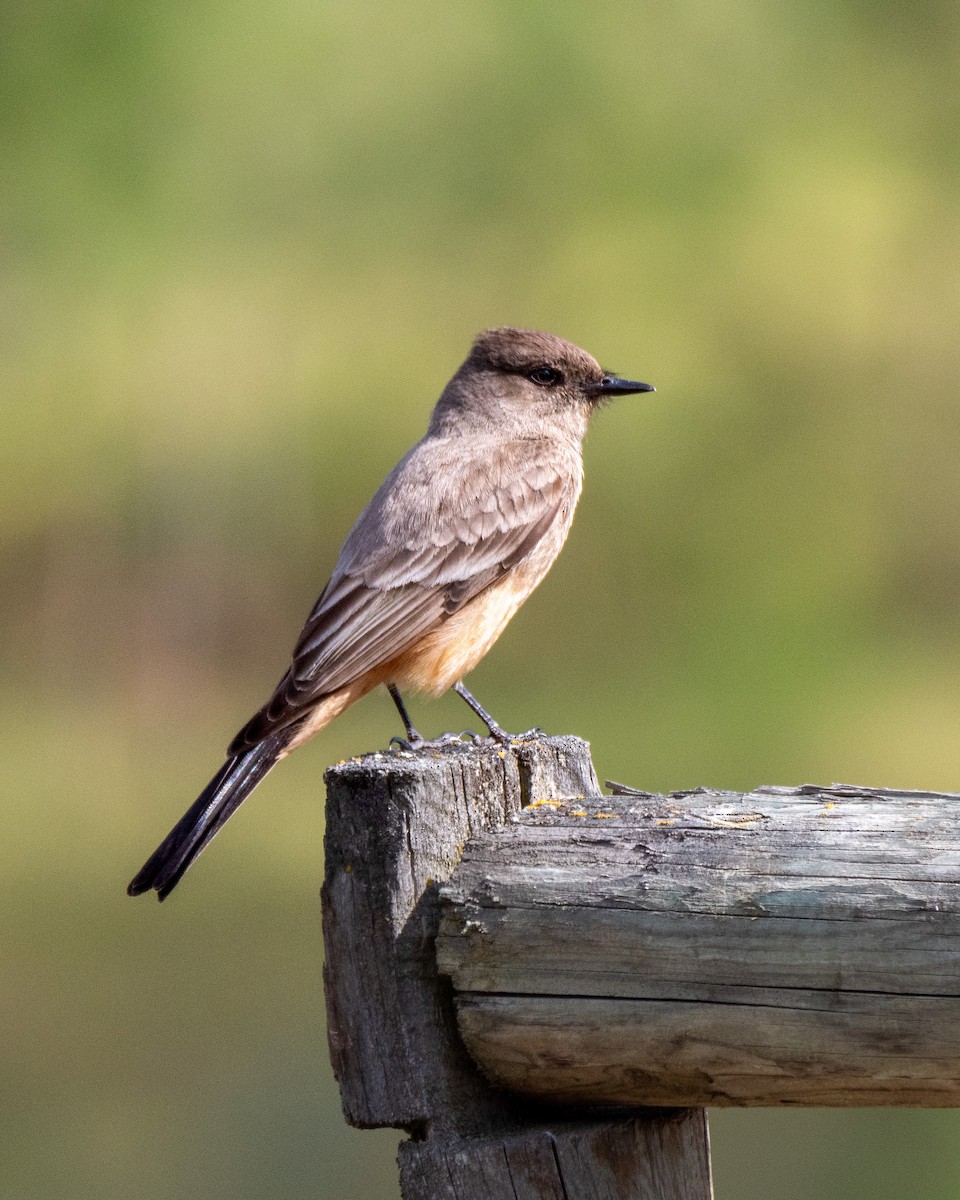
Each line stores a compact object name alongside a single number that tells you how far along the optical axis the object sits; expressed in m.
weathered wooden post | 6.66
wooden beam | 5.93
